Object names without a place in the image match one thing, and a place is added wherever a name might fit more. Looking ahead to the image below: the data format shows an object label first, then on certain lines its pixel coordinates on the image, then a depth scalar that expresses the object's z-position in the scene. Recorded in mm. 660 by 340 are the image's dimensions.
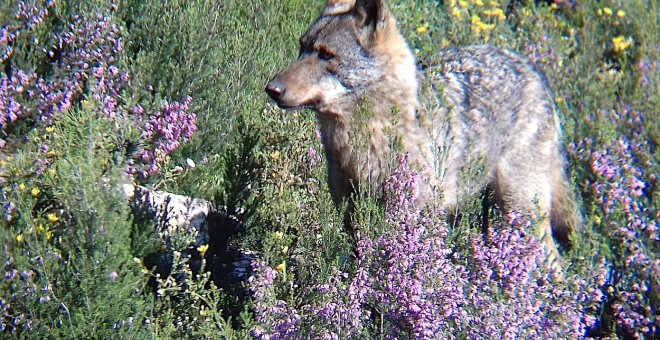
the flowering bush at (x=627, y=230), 9094
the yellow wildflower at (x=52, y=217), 7666
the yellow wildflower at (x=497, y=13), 14828
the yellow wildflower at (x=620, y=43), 15070
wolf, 8953
